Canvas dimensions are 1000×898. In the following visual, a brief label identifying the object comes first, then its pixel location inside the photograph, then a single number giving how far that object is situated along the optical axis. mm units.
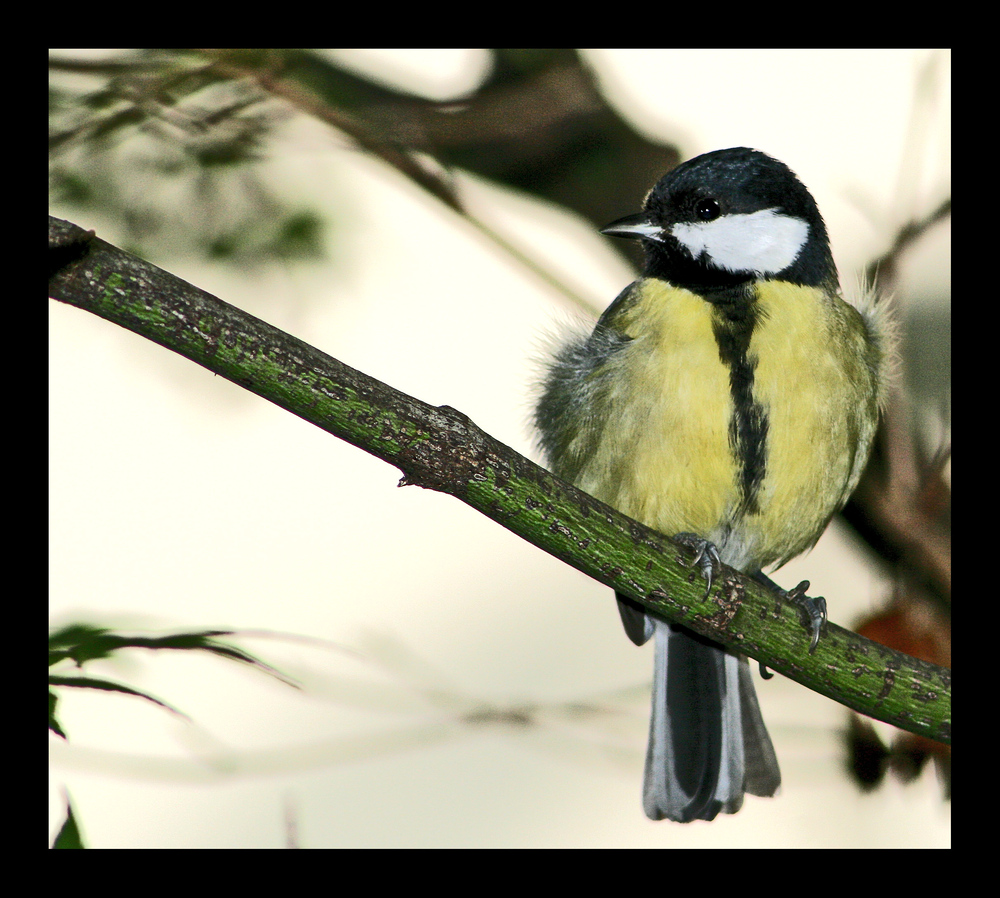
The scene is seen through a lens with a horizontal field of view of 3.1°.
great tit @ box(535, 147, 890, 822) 2896
